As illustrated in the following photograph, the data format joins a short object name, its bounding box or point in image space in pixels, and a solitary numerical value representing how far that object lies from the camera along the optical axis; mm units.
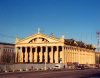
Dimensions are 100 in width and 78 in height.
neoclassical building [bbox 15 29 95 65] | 123825
